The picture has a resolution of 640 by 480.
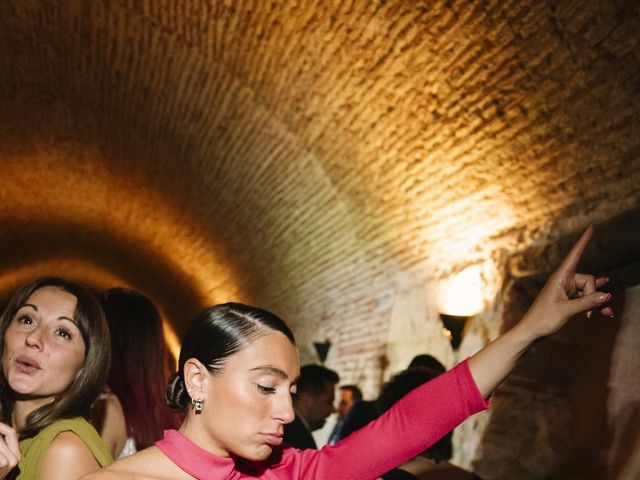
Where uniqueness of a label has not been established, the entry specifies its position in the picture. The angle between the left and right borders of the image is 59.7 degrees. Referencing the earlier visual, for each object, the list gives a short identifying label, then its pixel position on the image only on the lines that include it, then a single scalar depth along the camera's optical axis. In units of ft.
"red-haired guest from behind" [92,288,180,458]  7.83
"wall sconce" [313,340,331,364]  23.85
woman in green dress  5.24
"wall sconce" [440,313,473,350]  15.22
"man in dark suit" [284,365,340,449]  14.05
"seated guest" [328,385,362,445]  20.27
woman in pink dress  4.33
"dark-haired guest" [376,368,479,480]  7.71
